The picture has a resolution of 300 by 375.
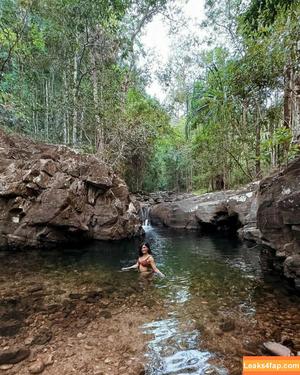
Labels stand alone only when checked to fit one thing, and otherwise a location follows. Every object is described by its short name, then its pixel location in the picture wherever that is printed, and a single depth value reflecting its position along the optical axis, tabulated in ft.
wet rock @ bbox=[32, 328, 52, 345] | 11.93
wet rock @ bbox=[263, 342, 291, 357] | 10.51
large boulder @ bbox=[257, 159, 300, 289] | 18.03
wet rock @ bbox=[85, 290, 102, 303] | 16.97
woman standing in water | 23.30
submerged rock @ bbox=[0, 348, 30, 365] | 10.57
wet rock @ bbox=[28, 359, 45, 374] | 9.93
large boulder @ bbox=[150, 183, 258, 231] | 40.83
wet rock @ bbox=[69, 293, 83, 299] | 17.35
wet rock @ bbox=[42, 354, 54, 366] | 10.42
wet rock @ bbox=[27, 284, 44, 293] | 18.38
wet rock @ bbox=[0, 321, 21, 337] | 12.62
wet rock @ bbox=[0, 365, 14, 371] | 10.09
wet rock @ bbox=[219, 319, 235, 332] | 13.23
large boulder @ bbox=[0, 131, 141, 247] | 31.83
